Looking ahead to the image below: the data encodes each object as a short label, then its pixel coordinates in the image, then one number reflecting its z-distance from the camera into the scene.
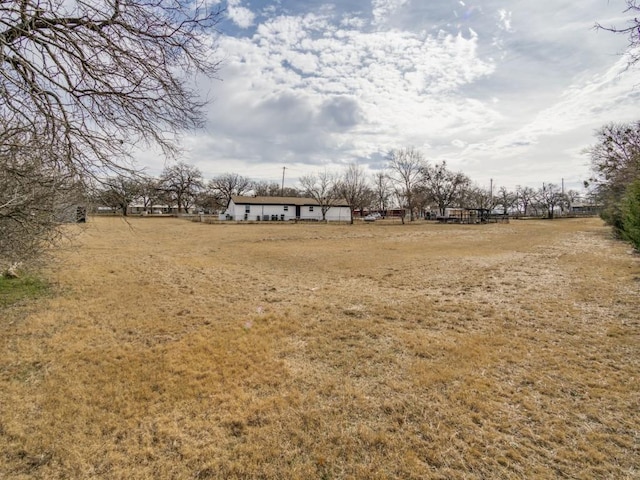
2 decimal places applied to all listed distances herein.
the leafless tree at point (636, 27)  4.29
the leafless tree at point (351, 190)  54.17
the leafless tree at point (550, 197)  72.81
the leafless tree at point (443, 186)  59.97
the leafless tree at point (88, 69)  3.05
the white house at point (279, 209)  50.81
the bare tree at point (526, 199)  78.98
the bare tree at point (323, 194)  53.22
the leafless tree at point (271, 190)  74.11
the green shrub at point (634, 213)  9.84
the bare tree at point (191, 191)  58.34
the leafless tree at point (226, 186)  66.06
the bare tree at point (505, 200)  77.73
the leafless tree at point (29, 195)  3.65
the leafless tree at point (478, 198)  68.51
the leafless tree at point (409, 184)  49.62
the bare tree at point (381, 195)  64.87
